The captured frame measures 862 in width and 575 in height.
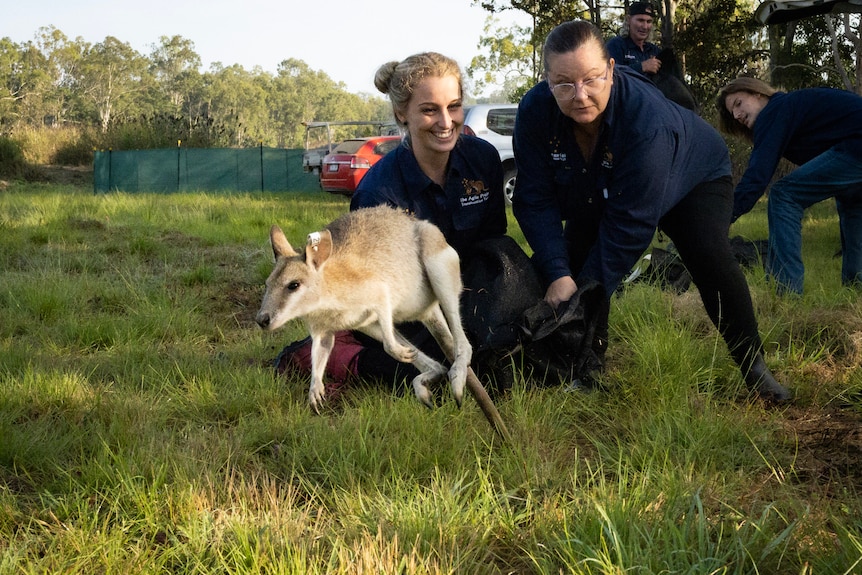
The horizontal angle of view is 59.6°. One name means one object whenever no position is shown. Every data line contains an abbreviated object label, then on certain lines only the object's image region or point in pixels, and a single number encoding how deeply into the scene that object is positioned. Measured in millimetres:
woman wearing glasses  3344
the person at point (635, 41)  8641
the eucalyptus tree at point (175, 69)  101250
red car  16328
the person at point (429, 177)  3422
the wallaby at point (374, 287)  2621
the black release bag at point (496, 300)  3508
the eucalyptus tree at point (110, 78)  77125
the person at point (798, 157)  5492
